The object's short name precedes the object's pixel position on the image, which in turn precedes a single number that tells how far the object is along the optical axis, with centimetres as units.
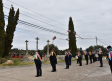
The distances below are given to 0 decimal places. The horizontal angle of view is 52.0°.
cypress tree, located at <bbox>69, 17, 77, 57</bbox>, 2986
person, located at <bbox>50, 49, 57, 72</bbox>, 914
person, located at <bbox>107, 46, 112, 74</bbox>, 711
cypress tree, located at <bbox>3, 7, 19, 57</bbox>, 1865
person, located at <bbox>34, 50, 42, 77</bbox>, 757
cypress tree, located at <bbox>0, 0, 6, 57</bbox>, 1680
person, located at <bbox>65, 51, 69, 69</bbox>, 1087
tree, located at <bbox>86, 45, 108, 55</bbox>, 5956
